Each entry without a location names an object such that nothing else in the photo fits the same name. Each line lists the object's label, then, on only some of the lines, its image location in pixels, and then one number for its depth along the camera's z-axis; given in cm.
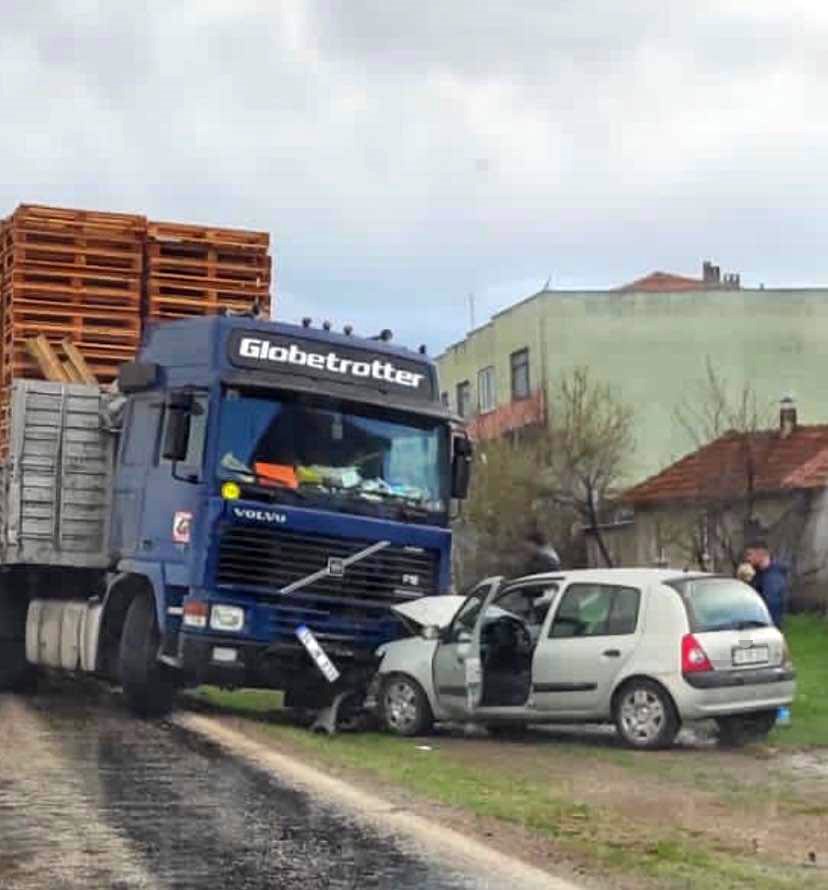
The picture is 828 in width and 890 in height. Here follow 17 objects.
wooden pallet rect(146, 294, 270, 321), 1775
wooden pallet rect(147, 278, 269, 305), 1783
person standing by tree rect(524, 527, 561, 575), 2041
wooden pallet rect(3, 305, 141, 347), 1738
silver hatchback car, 1319
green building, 4522
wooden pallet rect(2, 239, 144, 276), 1755
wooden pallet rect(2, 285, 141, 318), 1747
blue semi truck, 1441
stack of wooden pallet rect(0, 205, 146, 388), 1745
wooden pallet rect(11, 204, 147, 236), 1761
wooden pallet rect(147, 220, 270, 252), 1798
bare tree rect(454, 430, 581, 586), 3547
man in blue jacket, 1578
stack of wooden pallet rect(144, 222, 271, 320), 1784
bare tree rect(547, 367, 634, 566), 3725
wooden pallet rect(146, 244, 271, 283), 1788
